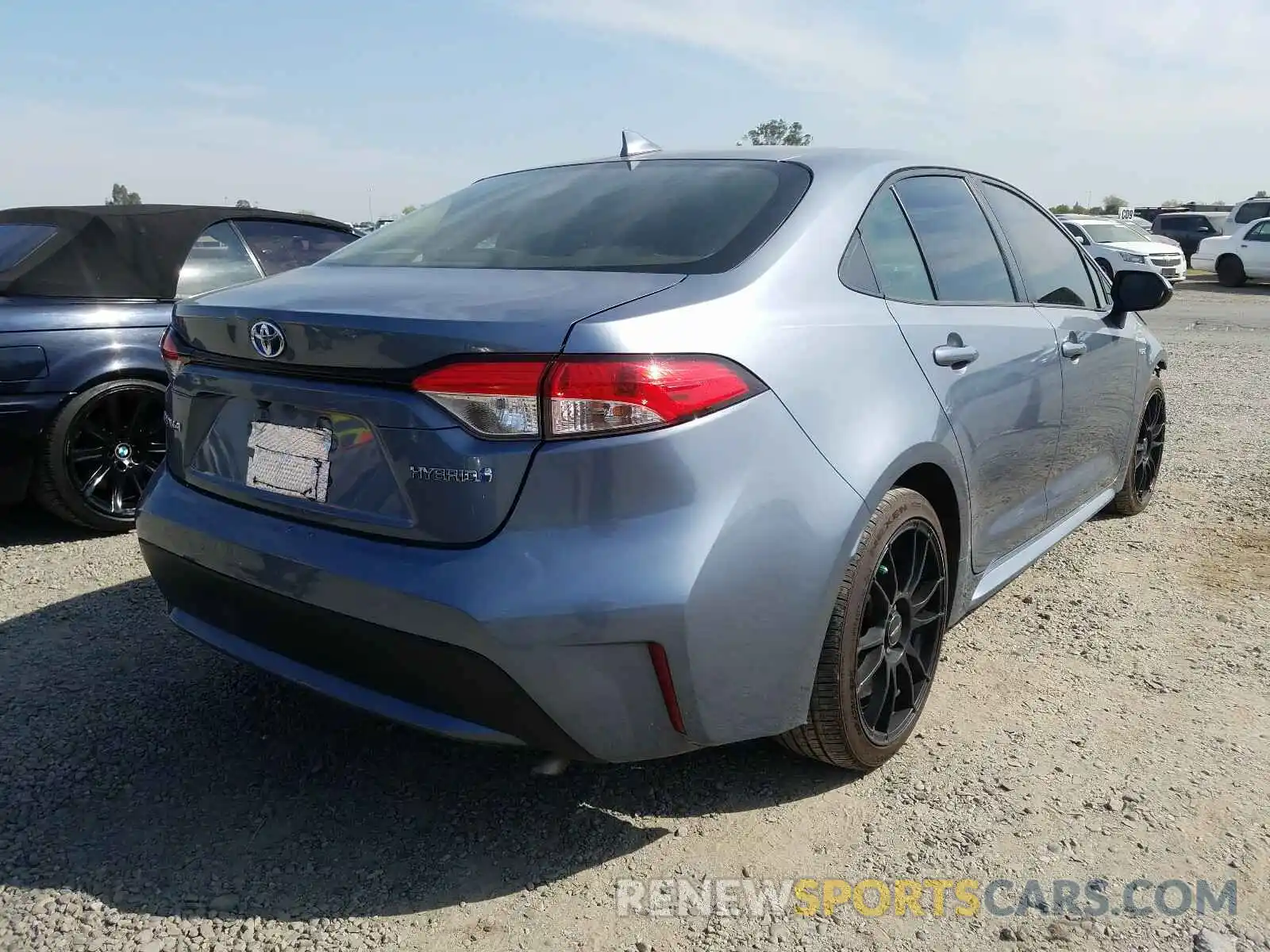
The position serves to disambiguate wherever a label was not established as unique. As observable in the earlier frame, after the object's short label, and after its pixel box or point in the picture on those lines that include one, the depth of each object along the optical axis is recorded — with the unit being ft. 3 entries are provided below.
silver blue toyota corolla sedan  6.37
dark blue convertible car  13.93
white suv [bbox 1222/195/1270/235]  77.51
